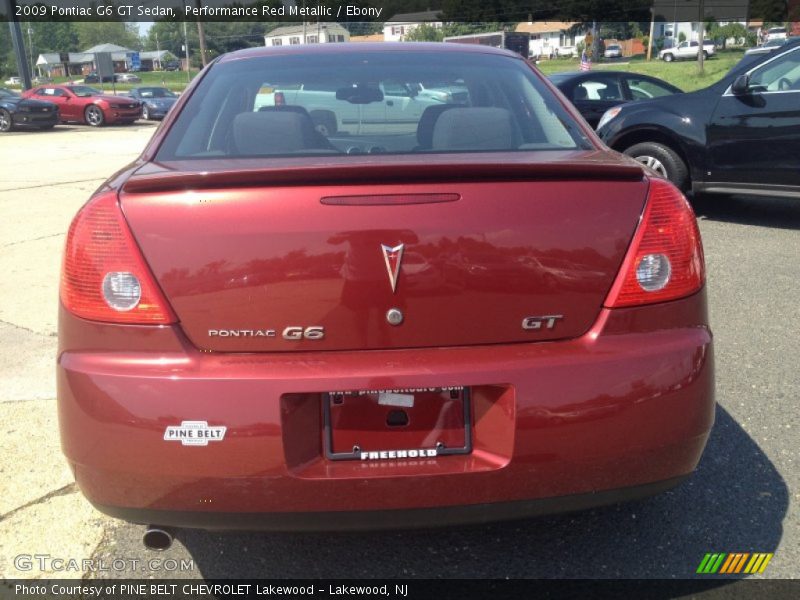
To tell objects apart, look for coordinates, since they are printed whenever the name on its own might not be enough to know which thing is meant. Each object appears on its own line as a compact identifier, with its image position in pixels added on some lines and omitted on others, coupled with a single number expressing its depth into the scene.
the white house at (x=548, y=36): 96.25
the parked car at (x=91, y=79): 74.54
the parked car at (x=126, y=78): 69.79
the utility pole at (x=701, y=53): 41.25
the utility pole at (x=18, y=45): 25.78
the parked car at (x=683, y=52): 66.69
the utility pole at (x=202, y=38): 37.40
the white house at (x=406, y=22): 84.25
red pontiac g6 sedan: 1.84
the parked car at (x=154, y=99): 30.47
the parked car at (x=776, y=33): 56.38
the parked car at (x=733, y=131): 6.48
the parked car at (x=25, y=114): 24.28
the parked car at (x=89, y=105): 26.80
